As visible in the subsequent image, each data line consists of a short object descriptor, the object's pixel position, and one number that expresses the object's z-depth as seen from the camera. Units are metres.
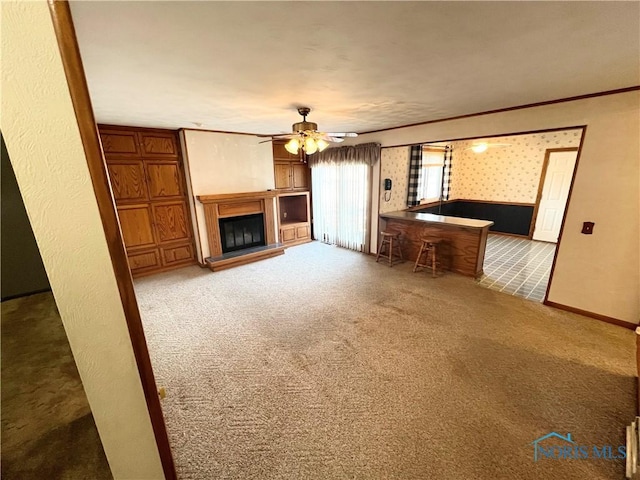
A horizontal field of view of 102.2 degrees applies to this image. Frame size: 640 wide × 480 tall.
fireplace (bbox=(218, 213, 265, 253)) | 4.94
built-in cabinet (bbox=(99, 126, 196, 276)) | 3.96
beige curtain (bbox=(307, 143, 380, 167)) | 4.79
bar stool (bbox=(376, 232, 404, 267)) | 4.69
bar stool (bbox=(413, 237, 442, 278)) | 4.19
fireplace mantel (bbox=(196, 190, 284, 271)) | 4.58
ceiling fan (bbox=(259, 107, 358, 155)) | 2.76
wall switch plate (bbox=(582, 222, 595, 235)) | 2.85
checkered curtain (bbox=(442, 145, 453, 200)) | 6.72
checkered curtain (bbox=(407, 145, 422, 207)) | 5.21
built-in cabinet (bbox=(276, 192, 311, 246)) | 5.92
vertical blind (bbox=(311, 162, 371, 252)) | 5.20
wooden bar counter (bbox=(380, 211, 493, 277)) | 4.05
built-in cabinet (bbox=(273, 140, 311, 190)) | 5.57
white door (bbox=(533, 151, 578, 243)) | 5.37
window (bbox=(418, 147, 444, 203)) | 6.12
